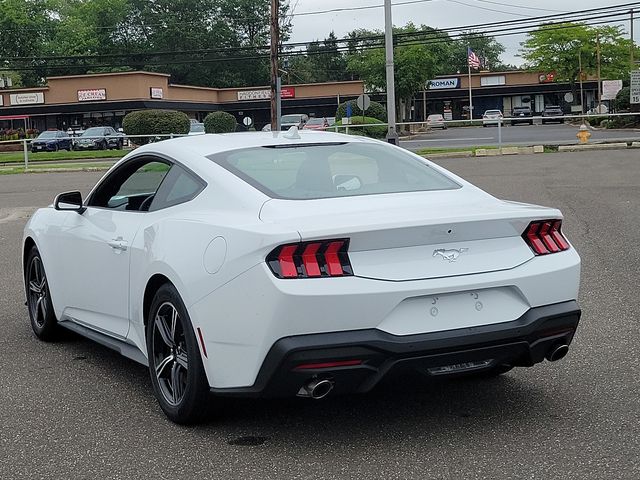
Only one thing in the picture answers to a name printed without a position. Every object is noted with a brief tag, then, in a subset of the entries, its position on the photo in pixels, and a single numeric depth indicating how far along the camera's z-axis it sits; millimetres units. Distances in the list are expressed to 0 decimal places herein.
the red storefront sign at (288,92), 75969
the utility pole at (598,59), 73812
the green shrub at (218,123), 48250
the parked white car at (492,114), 72775
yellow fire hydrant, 31984
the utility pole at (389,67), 30000
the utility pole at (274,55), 36388
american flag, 61772
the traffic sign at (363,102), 39531
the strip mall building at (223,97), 62688
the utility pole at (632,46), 65750
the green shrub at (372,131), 40800
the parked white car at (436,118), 70769
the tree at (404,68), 69938
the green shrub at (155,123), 44125
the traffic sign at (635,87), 38219
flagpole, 79438
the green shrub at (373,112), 53594
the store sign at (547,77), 82625
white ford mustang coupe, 3850
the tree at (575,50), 79625
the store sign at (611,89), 63094
